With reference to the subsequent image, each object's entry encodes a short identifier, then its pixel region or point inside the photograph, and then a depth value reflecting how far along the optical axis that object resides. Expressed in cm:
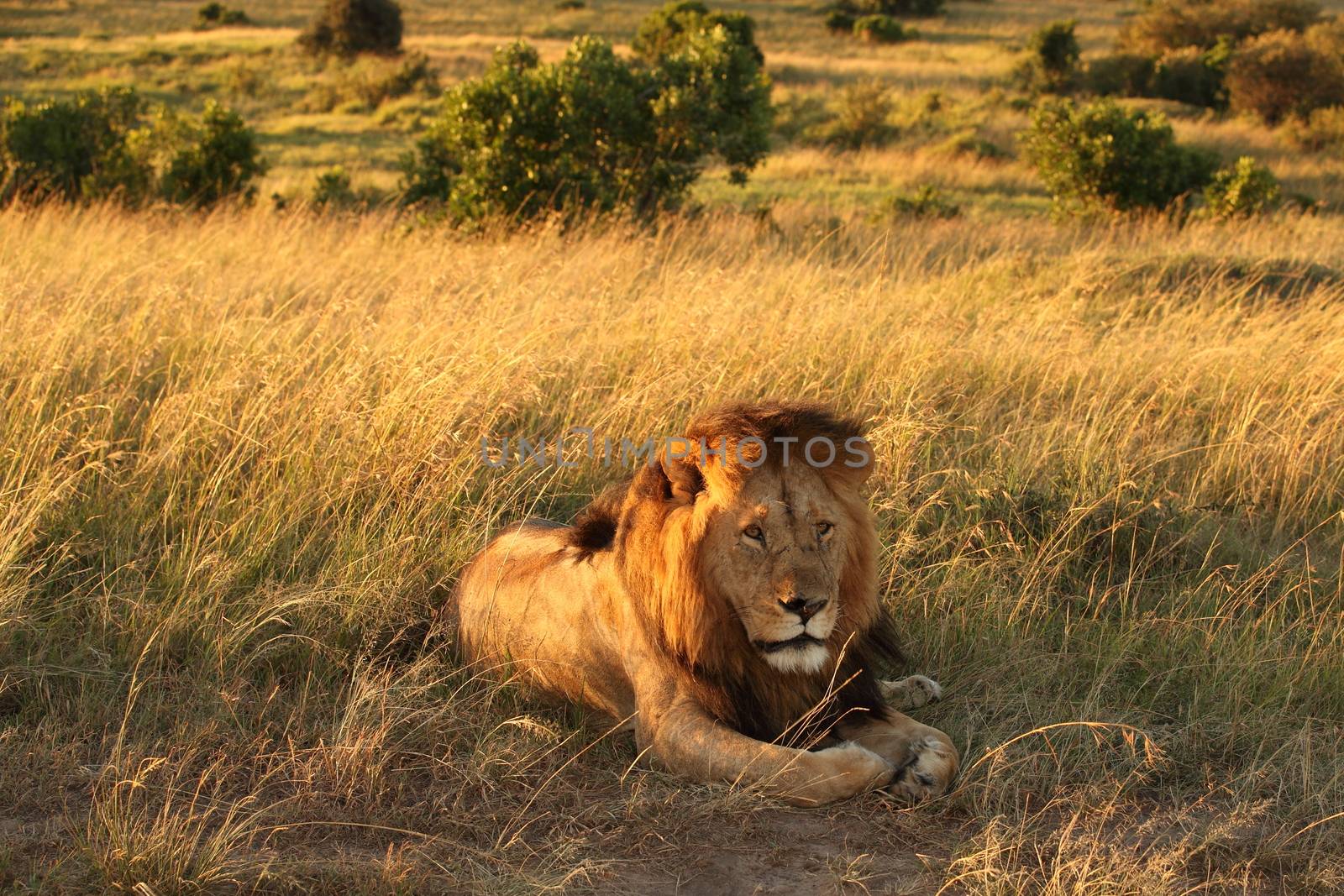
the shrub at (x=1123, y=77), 3034
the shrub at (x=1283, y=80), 2580
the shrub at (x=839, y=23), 3941
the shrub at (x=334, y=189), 1476
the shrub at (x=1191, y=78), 2912
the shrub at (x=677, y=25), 2833
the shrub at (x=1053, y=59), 3006
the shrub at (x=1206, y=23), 3381
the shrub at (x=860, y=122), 2342
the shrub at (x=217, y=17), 4012
